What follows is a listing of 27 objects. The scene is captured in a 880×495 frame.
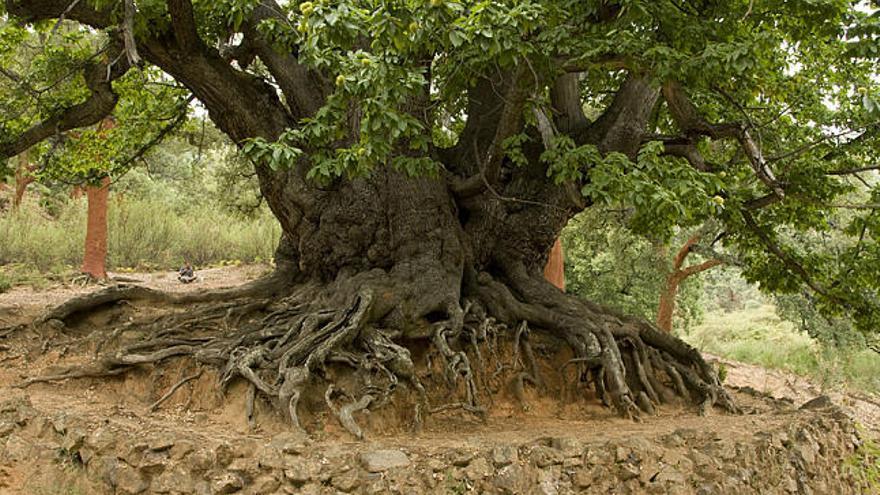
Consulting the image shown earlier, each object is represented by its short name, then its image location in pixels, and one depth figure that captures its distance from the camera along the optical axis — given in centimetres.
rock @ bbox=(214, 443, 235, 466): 395
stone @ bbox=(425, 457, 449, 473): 398
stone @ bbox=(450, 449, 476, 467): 404
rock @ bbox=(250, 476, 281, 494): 382
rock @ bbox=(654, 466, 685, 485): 439
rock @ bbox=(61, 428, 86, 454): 426
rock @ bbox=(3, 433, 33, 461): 439
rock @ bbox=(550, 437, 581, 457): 429
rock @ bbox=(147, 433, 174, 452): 404
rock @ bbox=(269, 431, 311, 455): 402
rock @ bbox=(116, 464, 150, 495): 392
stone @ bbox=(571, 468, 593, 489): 420
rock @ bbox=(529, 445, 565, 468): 418
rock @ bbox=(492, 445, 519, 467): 410
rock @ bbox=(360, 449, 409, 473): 392
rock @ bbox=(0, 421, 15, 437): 455
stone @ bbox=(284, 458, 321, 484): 383
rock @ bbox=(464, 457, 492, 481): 400
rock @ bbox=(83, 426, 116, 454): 417
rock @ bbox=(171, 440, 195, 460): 400
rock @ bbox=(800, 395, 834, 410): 689
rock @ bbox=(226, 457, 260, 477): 391
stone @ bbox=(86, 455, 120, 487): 401
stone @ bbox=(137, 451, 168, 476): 397
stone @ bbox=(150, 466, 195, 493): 387
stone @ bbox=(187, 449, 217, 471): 393
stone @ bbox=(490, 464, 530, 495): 400
